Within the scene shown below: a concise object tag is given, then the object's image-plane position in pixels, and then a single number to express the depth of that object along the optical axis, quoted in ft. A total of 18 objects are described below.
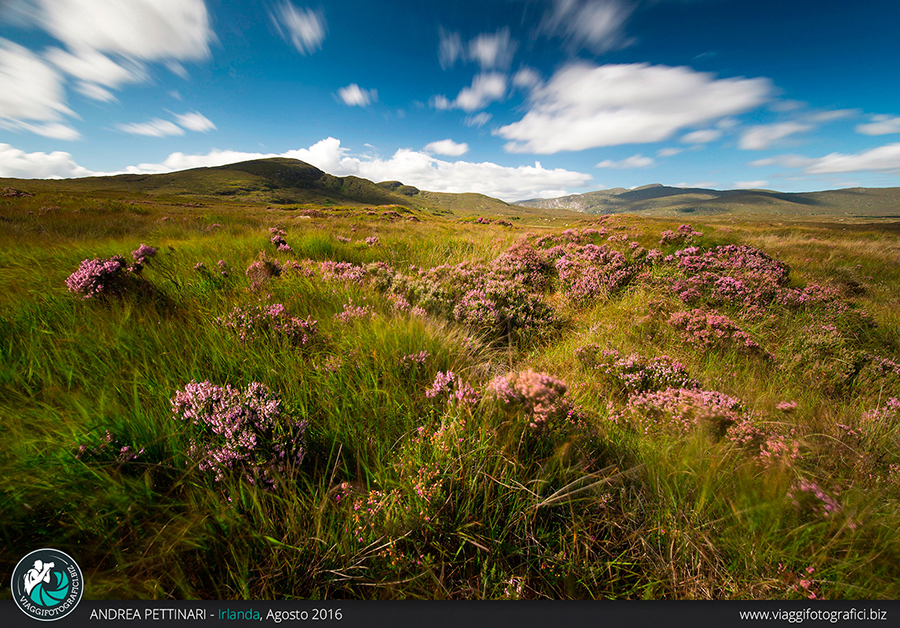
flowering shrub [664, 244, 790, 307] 17.57
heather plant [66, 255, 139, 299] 9.74
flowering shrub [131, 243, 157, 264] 12.68
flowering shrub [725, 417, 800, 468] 6.37
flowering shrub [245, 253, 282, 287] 13.01
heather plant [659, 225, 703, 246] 26.18
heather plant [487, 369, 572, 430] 6.12
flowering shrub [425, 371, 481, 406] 6.73
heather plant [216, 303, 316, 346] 8.85
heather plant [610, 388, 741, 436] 7.27
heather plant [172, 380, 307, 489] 5.14
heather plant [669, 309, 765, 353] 12.37
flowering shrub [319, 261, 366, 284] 14.01
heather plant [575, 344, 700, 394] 9.59
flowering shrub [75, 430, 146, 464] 4.83
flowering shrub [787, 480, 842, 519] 5.38
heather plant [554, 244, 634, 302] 18.11
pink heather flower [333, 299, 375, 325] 10.12
